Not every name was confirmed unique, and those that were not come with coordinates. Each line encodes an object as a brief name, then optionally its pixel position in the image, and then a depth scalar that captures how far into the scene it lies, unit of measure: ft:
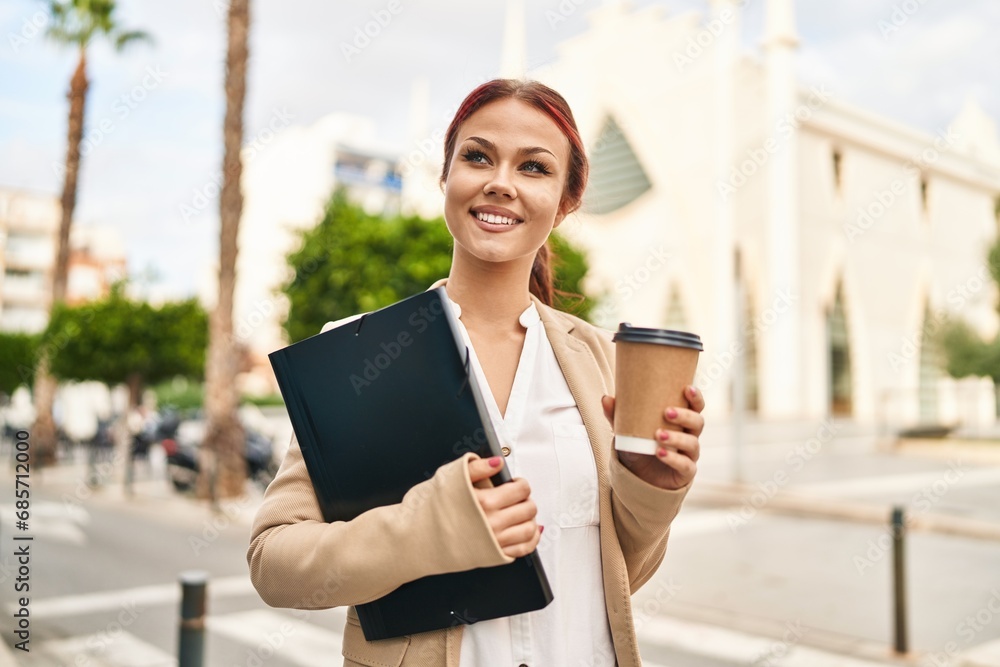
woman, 3.97
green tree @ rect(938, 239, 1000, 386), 76.64
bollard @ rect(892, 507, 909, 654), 18.54
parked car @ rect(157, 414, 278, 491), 48.49
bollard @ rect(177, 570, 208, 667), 12.16
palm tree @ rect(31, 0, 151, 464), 56.18
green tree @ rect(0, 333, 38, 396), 126.11
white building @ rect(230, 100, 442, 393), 203.00
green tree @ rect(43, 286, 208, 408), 72.13
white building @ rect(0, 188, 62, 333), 174.70
